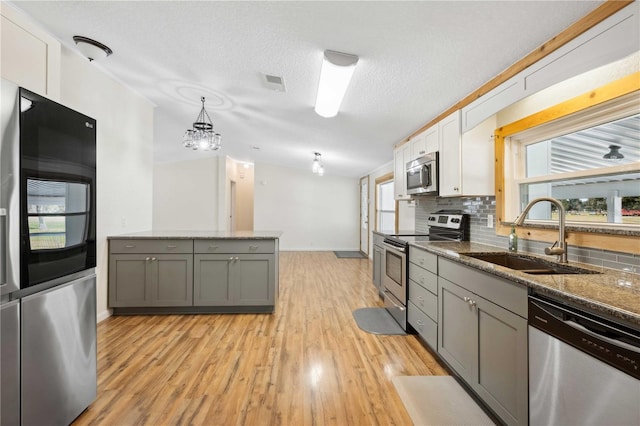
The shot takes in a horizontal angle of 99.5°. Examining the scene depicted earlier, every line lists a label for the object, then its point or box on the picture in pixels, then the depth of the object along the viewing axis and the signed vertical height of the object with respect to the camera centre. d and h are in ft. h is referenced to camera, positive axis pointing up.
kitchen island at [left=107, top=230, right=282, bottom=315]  9.82 -2.23
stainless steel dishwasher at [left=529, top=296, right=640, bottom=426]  2.76 -1.79
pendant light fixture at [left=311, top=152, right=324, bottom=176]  18.10 +3.25
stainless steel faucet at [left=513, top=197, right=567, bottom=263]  5.10 -0.52
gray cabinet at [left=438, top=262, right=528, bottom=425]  4.15 -2.39
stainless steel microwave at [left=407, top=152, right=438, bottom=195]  9.35 +1.43
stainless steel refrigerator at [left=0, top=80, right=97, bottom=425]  3.66 -0.83
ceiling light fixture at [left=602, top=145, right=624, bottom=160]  4.99 +1.15
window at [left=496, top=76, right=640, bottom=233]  4.79 +1.23
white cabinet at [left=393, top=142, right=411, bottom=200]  11.93 +2.07
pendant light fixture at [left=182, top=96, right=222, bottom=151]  10.43 +2.88
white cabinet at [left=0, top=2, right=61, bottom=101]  4.64 +2.91
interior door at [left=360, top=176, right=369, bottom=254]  23.75 -0.14
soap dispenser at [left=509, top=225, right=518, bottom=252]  6.66 -0.63
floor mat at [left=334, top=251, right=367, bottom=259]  22.49 -3.60
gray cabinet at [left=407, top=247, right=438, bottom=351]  6.96 -2.28
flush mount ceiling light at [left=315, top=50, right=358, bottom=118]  6.41 +3.49
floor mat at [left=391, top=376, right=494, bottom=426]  5.07 -3.82
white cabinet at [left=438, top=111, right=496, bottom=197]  7.85 +1.66
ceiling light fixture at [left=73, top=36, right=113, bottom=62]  7.33 +4.58
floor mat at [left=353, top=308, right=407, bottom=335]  8.78 -3.76
